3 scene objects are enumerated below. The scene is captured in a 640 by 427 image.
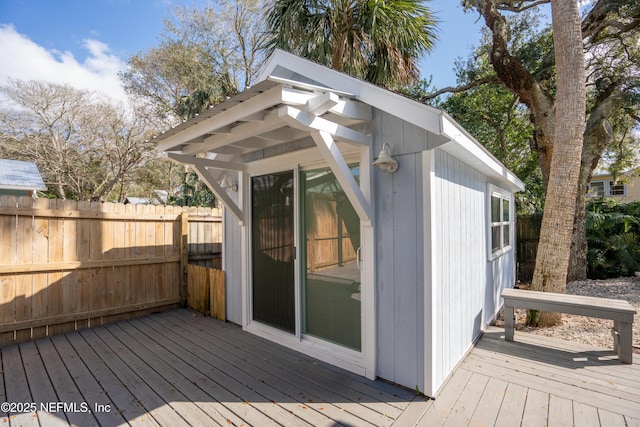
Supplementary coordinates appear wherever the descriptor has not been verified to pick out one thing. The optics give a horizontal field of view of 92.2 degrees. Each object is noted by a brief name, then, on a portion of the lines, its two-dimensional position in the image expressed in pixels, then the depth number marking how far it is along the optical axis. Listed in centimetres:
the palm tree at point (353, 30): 561
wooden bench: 317
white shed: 254
